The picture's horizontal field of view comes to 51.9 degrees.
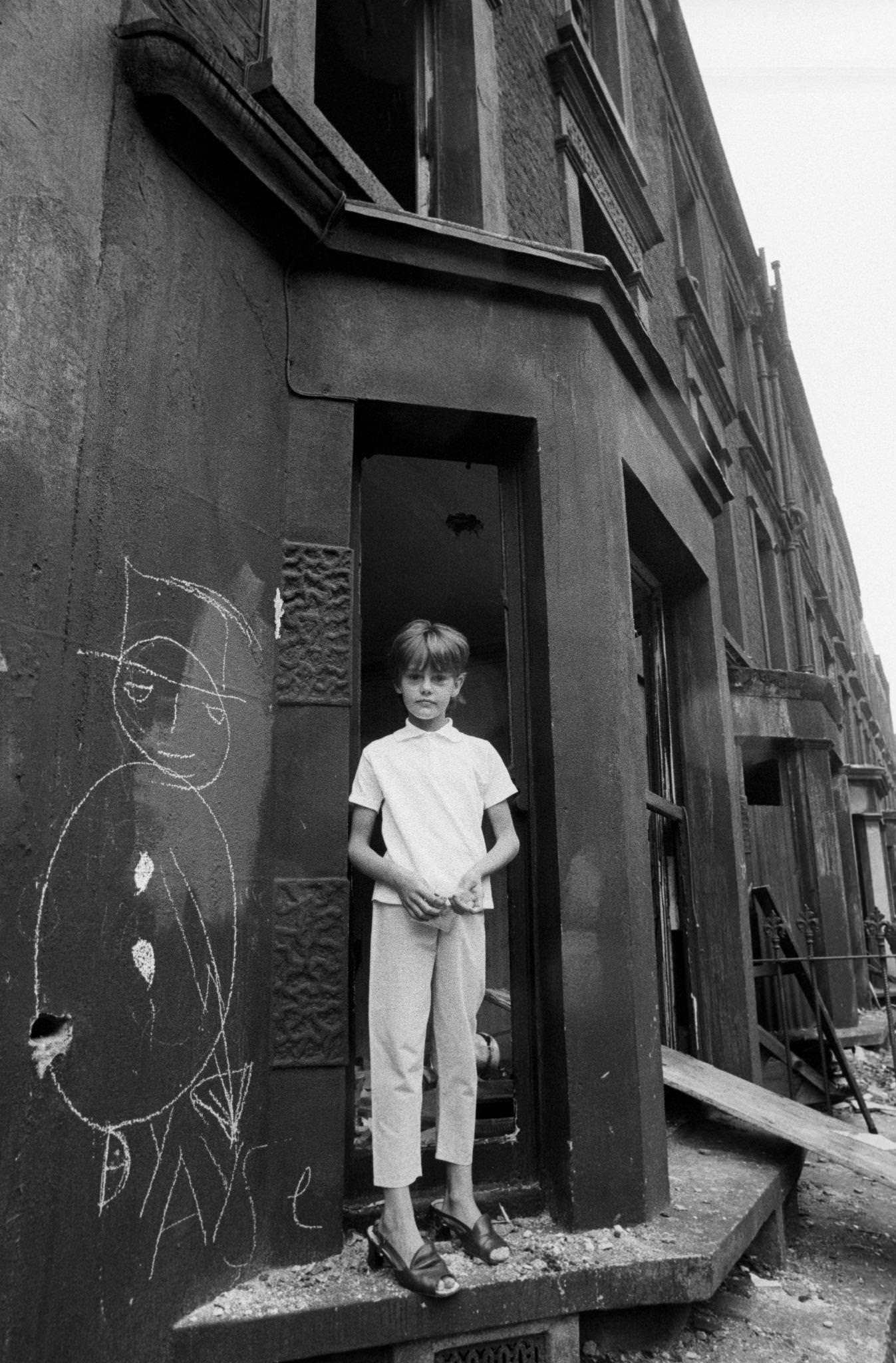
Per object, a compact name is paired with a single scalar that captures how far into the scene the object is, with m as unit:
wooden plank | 3.95
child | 2.86
